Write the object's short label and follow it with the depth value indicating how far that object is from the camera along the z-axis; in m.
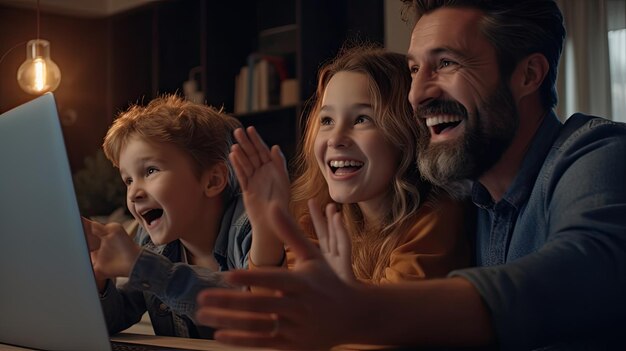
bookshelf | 4.04
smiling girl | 1.21
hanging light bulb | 3.25
